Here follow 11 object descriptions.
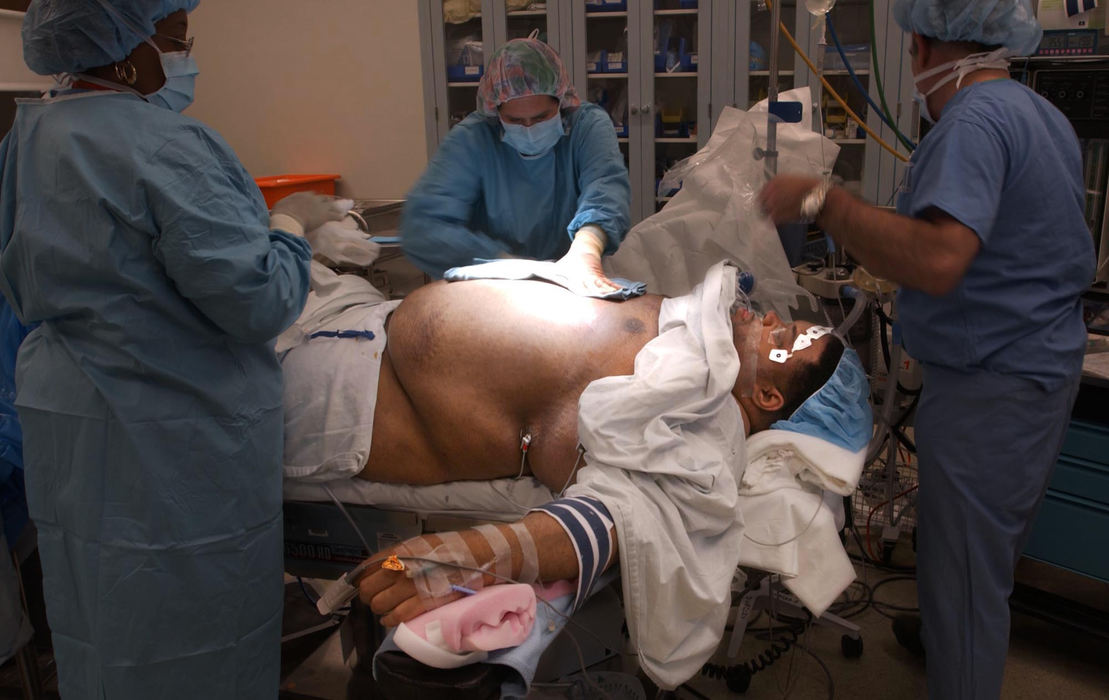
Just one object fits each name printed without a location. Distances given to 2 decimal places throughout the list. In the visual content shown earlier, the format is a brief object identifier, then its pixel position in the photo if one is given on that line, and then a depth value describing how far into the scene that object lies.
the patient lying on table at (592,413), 1.27
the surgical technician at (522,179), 2.11
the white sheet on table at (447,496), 1.59
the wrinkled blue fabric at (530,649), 1.05
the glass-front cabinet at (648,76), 3.68
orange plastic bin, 3.99
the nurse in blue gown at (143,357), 1.24
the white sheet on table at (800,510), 1.48
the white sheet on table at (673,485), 1.28
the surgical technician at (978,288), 1.38
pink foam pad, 1.03
